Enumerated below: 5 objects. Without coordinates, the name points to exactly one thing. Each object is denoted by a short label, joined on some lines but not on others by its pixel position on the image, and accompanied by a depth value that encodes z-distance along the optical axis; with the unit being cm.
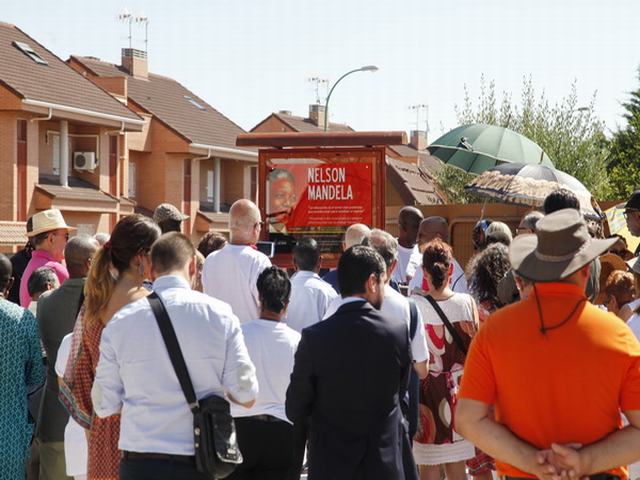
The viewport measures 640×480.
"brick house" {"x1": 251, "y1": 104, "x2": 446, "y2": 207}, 4994
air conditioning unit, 3925
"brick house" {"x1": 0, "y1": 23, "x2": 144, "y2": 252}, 3434
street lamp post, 3822
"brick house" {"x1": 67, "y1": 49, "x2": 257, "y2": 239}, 4684
